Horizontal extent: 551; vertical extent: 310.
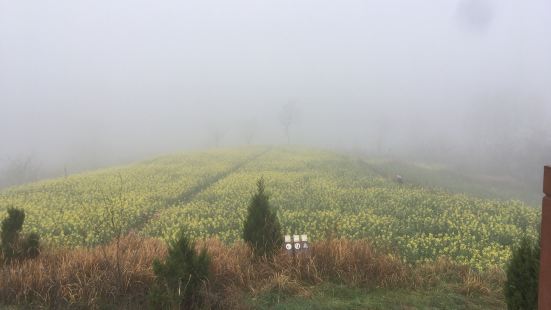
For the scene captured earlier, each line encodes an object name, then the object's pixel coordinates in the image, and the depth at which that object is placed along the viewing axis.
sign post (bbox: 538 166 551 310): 3.00
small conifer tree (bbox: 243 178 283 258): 8.48
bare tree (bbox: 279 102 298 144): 88.44
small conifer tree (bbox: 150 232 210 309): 5.97
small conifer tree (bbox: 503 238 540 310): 4.96
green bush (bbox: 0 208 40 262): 8.12
